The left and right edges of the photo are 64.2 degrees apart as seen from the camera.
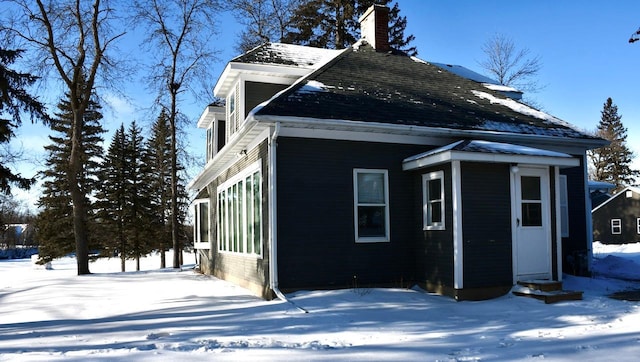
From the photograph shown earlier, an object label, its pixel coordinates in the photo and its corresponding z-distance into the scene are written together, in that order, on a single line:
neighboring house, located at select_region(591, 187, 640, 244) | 37.22
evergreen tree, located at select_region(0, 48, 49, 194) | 11.91
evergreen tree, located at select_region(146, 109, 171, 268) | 33.94
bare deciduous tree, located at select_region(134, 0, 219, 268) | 23.58
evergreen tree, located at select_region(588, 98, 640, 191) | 49.41
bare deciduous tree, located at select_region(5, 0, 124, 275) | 19.22
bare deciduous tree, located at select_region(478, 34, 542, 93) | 29.84
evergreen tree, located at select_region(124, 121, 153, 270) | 32.97
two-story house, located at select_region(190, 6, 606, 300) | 9.40
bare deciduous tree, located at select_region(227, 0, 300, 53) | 27.16
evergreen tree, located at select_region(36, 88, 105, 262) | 31.78
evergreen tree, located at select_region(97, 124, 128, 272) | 32.53
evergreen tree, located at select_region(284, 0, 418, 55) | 26.91
